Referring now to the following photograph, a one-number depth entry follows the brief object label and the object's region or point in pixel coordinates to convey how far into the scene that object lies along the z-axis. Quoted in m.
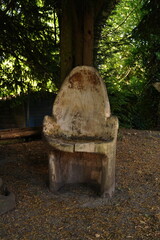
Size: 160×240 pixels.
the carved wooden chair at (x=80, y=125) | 4.11
